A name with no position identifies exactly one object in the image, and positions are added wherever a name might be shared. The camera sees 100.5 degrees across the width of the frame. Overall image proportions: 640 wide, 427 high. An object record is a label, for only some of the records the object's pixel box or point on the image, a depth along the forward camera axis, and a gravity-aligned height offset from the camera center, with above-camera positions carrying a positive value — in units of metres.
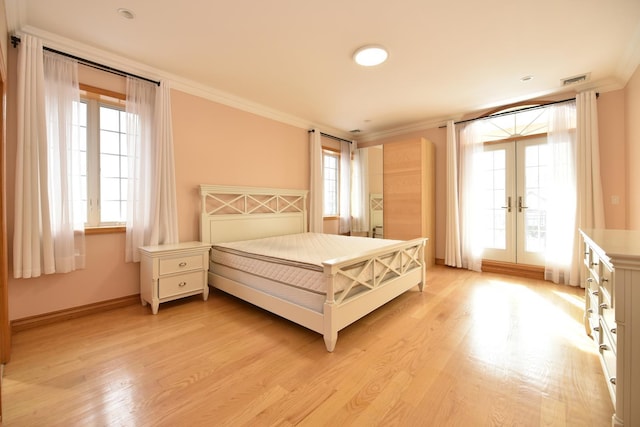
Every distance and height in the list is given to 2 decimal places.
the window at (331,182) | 5.68 +0.70
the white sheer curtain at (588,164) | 3.40 +0.62
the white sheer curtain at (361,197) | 5.88 +0.37
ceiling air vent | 3.25 +1.67
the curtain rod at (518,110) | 3.67 +1.56
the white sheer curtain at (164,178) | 3.11 +0.44
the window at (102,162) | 2.78 +0.58
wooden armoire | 4.67 +0.42
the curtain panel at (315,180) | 5.06 +0.65
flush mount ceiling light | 2.67 +1.66
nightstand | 2.74 -0.62
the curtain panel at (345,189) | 5.79 +0.54
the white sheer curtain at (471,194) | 4.46 +0.33
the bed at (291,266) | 2.18 -0.51
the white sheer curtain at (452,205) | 4.64 +0.14
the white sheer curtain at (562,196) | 3.61 +0.23
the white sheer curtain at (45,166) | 2.30 +0.45
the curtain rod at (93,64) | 2.33 +1.56
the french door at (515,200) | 4.21 +0.21
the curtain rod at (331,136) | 5.11 +1.61
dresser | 1.19 -0.54
